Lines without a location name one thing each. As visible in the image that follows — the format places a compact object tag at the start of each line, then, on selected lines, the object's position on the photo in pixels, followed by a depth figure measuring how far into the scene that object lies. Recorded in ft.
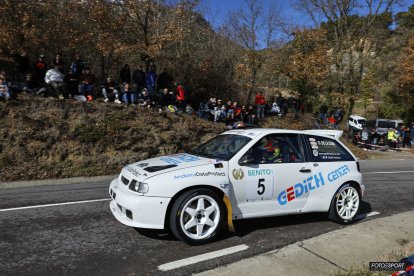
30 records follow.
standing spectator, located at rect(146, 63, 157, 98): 53.21
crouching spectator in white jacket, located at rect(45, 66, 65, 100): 45.32
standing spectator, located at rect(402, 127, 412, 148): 94.12
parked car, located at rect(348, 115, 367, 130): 96.05
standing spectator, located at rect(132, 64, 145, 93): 52.90
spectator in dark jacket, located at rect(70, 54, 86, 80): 48.44
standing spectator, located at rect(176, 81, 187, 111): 56.59
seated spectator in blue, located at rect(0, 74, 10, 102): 40.93
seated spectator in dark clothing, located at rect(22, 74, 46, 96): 44.70
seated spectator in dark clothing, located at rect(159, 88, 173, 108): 54.75
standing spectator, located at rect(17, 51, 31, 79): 46.14
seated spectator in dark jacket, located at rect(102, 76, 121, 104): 50.03
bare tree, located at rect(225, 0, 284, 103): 77.10
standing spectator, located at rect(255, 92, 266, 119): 71.46
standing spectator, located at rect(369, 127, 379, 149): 86.89
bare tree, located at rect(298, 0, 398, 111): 95.25
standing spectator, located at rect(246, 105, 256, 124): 67.82
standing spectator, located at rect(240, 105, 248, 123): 65.49
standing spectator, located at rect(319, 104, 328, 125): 85.40
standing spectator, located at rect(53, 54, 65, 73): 46.55
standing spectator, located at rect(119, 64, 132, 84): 53.31
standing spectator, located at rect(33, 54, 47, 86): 46.30
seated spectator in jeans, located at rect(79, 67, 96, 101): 48.03
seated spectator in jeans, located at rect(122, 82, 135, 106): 50.31
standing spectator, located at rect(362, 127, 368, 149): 81.50
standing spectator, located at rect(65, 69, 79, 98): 47.37
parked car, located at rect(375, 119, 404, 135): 99.52
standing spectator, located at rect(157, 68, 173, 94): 57.00
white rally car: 15.89
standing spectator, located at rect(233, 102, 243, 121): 64.34
